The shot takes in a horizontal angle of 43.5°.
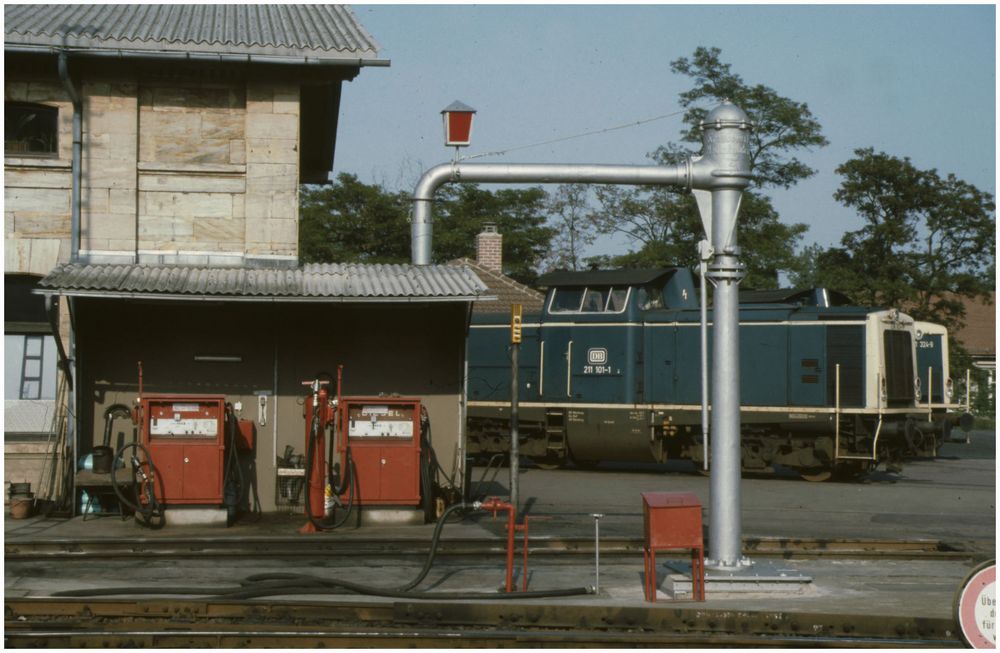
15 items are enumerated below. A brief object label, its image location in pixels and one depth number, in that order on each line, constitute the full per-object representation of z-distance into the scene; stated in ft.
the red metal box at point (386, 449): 50.21
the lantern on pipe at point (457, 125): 49.16
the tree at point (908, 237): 141.59
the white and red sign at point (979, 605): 25.29
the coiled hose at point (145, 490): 48.24
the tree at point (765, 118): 133.69
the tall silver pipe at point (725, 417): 35.63
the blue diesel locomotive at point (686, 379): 75.31
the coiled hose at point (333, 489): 48.60
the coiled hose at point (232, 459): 50.37
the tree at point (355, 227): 186.91
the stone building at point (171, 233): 52.42
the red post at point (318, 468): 49.16
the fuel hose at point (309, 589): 33.22
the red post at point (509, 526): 34.83
